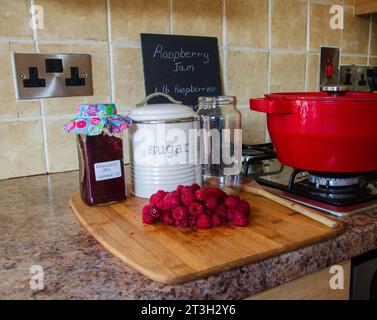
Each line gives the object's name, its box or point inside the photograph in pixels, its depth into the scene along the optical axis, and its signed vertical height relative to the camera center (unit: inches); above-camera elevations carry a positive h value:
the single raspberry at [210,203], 22.1 -6.7
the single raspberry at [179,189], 23.0 -6.1
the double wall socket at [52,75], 32.5 +1.2
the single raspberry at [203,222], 21.5 -7.5
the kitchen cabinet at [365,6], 48.7 +9.9
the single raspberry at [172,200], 22.2 -6.5
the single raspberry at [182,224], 21.7 -7.7
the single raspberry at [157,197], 22.9 -6.6
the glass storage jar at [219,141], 31.4 -4.6
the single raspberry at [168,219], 22.0 -7.5
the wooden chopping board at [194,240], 17.3 -7.9
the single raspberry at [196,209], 21.8 -6.9
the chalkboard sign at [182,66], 37.7 +2.1
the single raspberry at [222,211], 22.3 -7.2
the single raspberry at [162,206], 22.4 -6.9
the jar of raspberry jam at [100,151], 24.9 -4.2
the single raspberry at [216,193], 22.7 -6.3
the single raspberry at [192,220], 22.0 -7.6
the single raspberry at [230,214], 22.2 -7.4
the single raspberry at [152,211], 22.3 -7.1
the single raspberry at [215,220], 21.8 -7.5
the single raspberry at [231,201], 22.6 -6.7
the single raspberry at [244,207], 22.3 -7.0
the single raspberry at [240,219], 21.6 -7.5
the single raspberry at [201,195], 22.2 -6.2
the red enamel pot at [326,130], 23.7 -2.9
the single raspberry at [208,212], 22.1 -7.1
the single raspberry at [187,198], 22.1 -6.3
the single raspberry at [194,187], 23.1 -6.1
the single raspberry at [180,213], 21.6 -7.1
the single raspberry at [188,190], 22.5 -6.0
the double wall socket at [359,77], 51.8 +0.9
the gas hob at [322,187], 25.0 -7.6
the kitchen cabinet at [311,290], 19.7 -10.8
